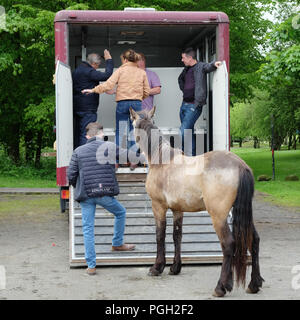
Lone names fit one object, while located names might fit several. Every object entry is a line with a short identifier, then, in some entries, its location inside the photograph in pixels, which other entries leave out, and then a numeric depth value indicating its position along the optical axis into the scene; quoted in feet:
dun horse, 18.98
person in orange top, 28.99
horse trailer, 24.81
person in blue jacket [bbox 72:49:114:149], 30.60
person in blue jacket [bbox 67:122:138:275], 22.15
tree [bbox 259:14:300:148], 46.26
